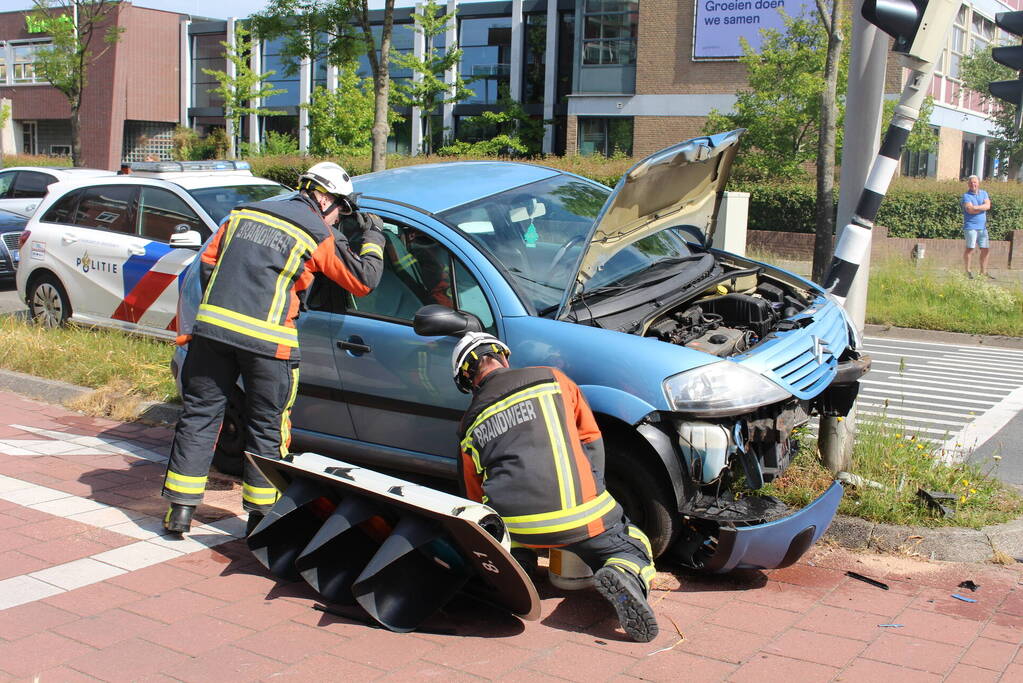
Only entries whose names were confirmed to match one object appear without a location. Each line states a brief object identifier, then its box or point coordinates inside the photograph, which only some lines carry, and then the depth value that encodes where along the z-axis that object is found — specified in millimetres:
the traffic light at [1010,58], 6133
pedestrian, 17578
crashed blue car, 4414
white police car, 9422
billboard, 33500
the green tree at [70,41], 25922
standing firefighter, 4914
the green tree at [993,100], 32219
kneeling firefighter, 3930
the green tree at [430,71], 35188
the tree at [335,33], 15195
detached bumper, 4293
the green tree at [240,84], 41812
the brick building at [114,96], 51344
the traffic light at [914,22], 5047
